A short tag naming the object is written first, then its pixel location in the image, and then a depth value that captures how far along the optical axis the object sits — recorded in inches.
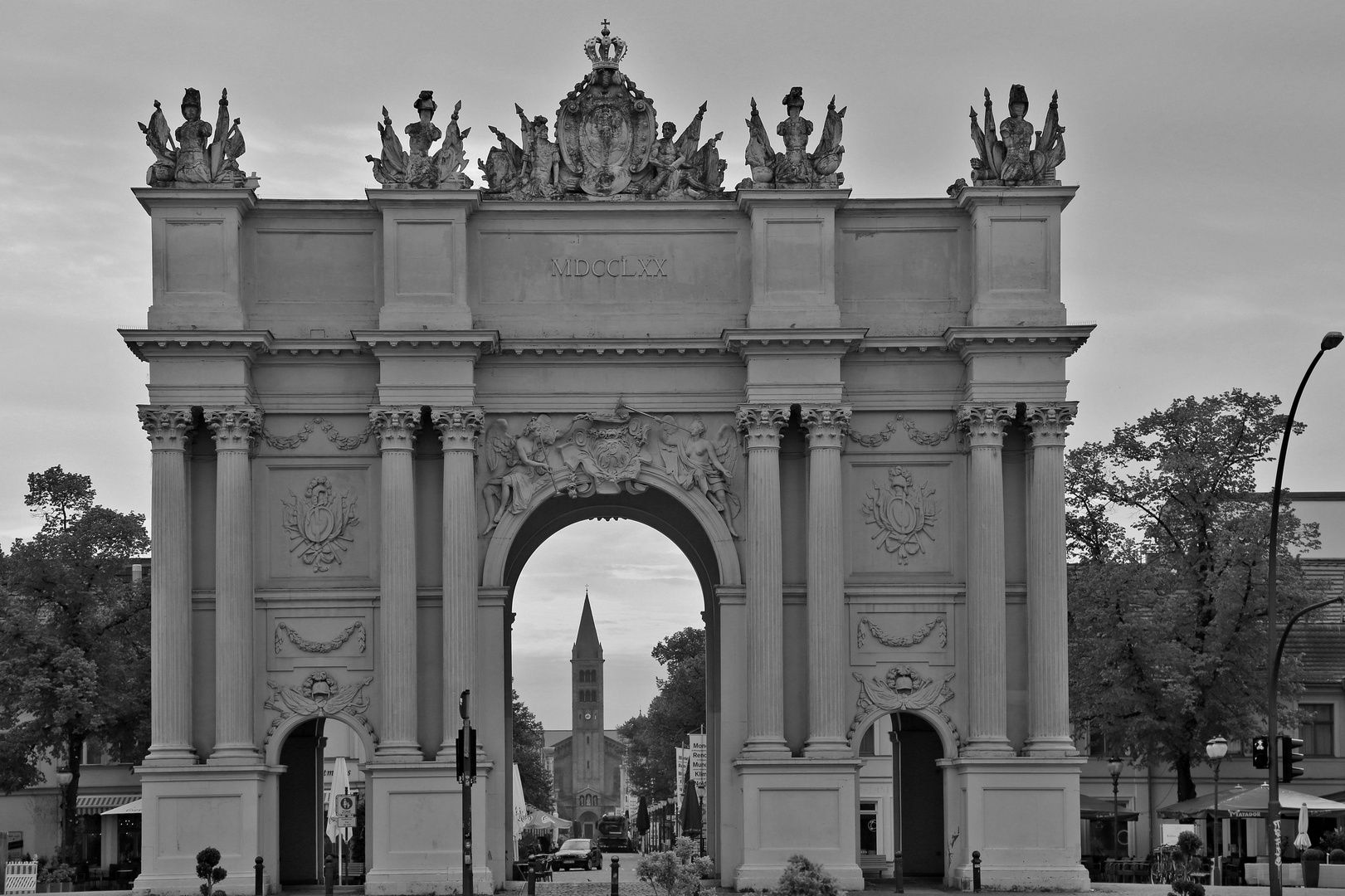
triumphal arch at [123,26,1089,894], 1620.3
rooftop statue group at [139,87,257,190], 1640.0
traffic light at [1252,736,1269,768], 1317.7
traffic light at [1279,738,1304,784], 1312.7
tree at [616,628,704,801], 4074.8
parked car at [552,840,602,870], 2615.7
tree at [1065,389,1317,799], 2078.0
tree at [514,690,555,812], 4835.1
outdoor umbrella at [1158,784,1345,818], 1915.6
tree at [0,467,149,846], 2162.9
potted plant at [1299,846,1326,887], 1753.2
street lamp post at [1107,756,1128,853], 2434.8
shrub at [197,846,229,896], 1437.0
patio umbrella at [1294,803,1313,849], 1871.3
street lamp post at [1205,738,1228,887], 1599.4
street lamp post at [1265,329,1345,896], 1259.8
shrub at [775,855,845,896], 959.0
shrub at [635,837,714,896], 1138.0
